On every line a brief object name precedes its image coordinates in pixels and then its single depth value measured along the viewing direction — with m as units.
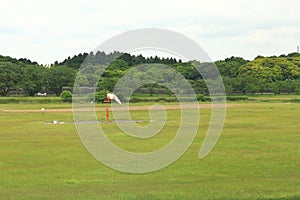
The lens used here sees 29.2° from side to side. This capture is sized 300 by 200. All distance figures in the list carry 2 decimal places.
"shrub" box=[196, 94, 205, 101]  88.80
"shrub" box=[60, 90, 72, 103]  85.00
